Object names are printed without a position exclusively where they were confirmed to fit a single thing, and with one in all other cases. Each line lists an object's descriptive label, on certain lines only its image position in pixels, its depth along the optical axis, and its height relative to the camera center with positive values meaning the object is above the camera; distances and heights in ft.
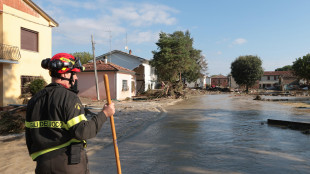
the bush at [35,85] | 46.98 +0.23
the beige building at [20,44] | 43.50 +8.60
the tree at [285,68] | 333.07 +28.40
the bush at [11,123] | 24.70 -4.02
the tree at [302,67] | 131.90 +12.40
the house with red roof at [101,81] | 78.84 +1.85
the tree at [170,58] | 113.29 +14.06
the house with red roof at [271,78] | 256.32 +10.51
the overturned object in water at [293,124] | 29.33 -5.02
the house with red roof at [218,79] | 329.27 +11.38
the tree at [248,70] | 168.66 +12.53
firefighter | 6.91 -1.25
